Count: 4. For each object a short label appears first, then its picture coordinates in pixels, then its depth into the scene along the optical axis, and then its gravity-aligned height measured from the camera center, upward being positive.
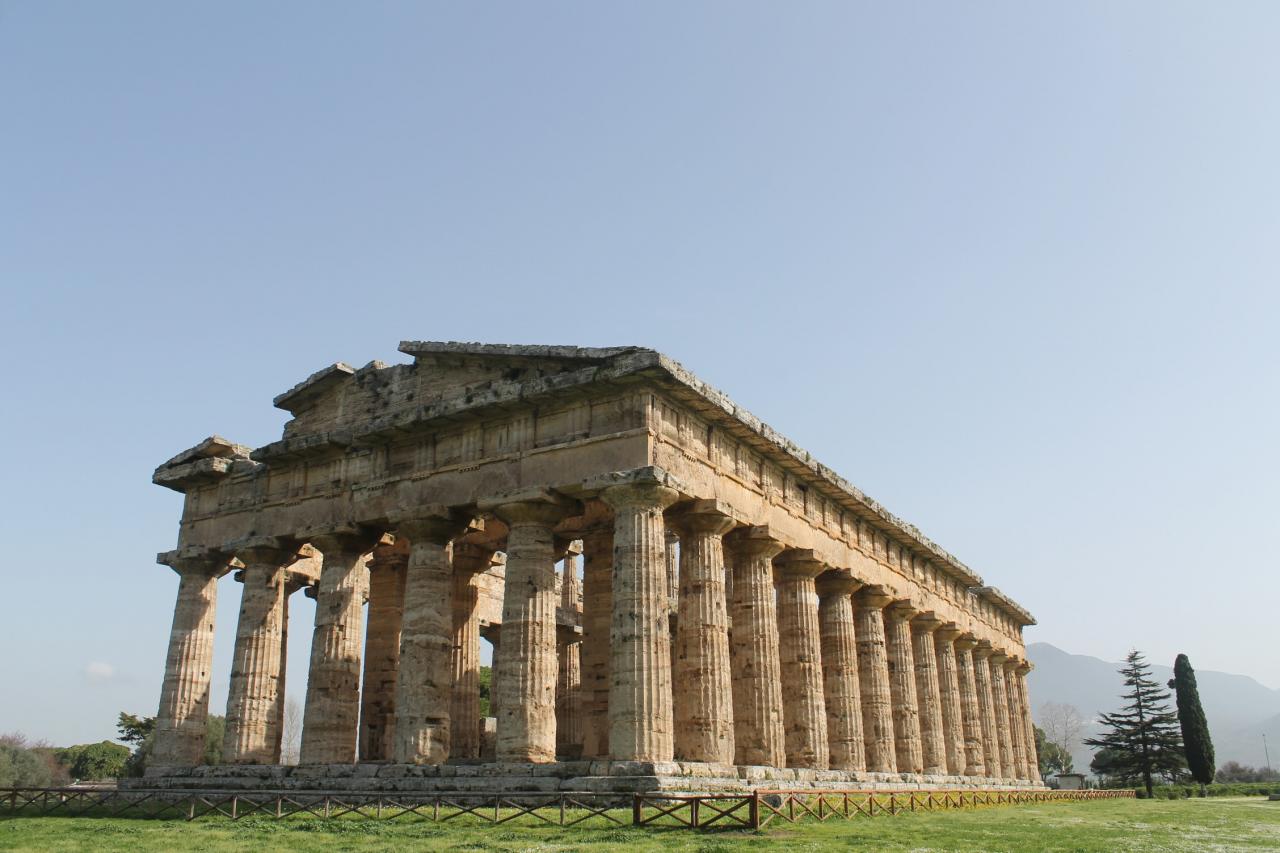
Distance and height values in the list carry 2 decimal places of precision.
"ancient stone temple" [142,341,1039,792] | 20.80 +4.05
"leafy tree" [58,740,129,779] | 61.34 +0.17
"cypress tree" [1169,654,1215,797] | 60.41 +0.72
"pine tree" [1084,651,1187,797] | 61.62 +0.55
